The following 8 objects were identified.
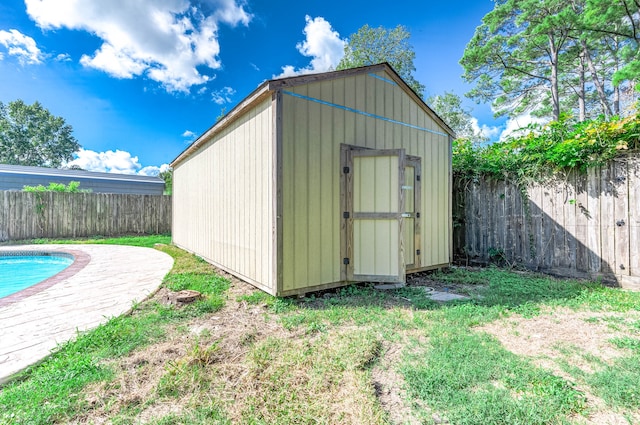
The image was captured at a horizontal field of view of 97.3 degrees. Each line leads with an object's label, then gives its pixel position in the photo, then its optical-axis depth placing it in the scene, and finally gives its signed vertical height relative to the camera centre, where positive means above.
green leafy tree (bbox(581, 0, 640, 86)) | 8.11 +6.37
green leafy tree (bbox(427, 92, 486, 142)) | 18.55 +6.93
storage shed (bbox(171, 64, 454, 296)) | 3.30 +0.45
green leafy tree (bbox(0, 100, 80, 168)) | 22.38 +6.67
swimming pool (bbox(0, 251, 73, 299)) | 5.12 -1.14
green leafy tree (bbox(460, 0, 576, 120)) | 10.23 +6.63
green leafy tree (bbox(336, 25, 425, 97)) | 13.86 +8.38
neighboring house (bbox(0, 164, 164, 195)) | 14.69 +2.14
